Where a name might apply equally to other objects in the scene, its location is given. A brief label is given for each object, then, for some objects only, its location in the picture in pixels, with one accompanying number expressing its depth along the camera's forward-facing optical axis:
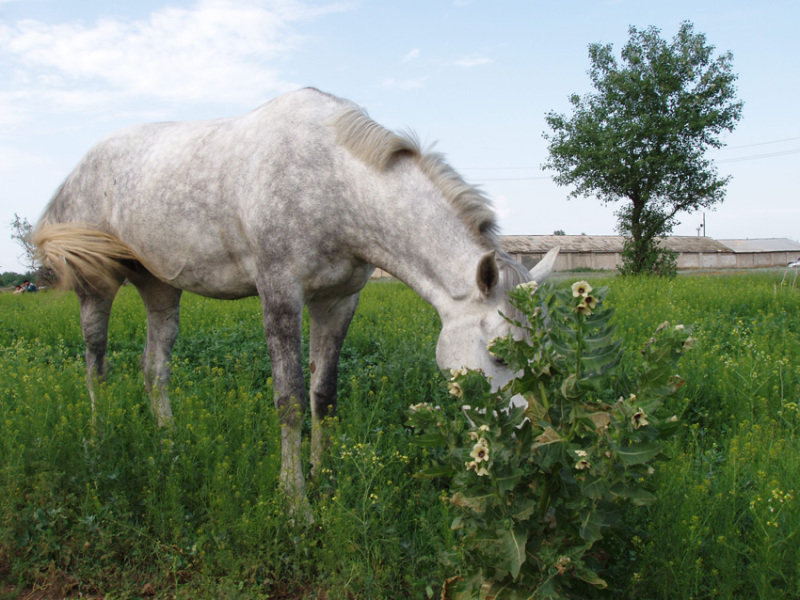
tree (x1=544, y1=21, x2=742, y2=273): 28.53
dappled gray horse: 3.23
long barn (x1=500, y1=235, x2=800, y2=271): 46.91
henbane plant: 1.84
